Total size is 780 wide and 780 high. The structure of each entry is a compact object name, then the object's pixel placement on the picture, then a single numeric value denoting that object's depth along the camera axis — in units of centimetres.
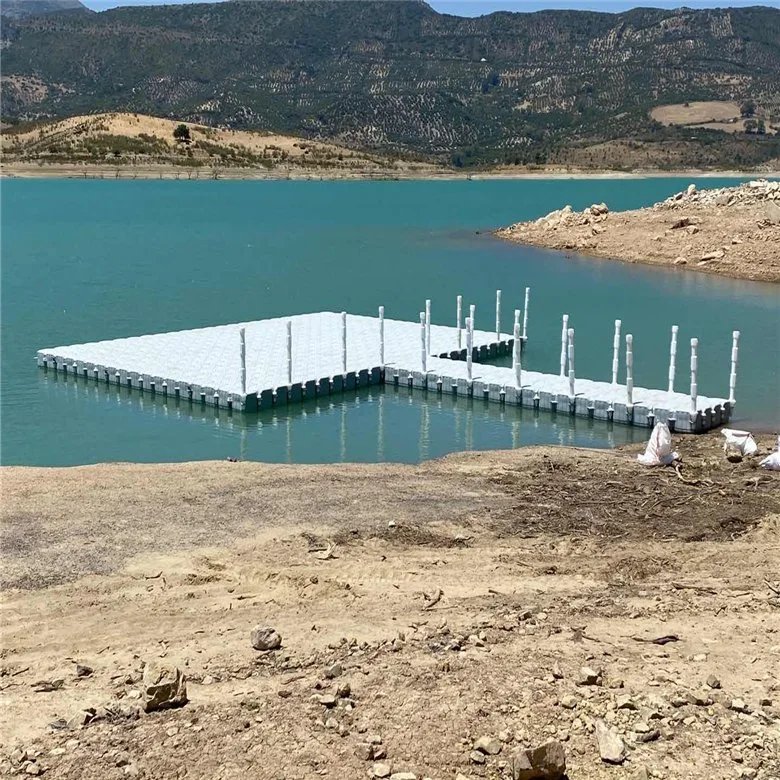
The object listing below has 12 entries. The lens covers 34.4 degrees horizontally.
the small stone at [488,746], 743
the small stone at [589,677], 830
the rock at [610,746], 740
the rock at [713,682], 834
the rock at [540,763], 710
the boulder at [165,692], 799
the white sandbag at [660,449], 1628
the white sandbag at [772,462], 1577
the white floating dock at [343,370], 2058
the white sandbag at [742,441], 1684
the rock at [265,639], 909
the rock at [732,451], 1658
